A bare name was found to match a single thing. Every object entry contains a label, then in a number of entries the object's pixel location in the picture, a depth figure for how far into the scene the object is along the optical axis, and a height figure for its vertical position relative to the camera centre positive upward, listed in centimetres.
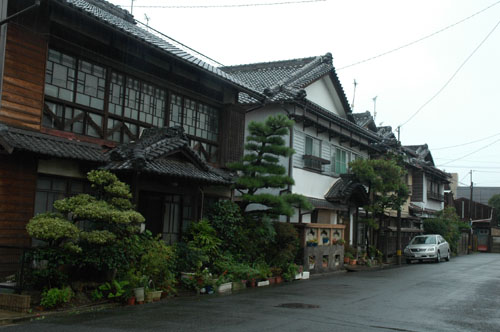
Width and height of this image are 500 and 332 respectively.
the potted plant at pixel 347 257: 2557 -167
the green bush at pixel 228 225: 1736 -23
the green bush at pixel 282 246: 1896 -94
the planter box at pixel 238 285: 1569 -207
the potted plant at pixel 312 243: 2127 -87
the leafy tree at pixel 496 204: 6575 +341
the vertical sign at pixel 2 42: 1238 +406
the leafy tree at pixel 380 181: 2658 +235
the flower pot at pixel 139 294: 1230 -192
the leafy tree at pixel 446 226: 4166 +12
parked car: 3256 -140
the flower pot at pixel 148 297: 1254 -203
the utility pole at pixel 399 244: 3123 -113
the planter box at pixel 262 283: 1702 -213
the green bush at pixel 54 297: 1058 -181
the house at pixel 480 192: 9494 +700
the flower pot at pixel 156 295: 1278 -202
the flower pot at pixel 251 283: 1662 -207
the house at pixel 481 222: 5916 +90
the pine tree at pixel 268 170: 1806 +179
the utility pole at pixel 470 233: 5451 -43
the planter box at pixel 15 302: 1019 -187
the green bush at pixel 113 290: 1191 -180
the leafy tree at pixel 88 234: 1102 -47
